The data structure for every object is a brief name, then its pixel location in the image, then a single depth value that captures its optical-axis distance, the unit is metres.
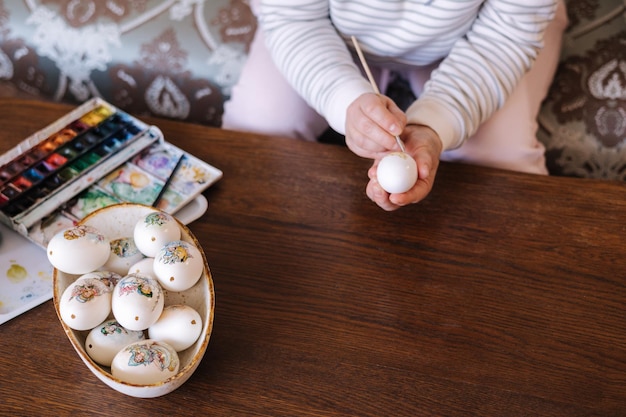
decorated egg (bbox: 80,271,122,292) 0.55
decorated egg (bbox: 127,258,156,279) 0.56
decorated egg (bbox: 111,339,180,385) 0.51
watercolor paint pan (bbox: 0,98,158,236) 0.68
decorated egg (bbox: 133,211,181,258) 0.57
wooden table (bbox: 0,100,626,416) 0.56
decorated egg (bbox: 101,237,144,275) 0.59
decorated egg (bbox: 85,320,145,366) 0.52
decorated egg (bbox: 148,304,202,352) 0.54
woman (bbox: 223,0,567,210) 0.76
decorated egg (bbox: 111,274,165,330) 0.52
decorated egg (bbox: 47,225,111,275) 0.54
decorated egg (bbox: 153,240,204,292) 0.55
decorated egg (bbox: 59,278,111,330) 0.52
